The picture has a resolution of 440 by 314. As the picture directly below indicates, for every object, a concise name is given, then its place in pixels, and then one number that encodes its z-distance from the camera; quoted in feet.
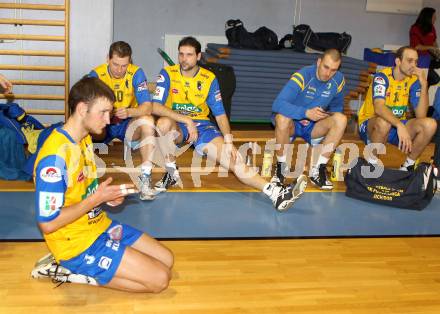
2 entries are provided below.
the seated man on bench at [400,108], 16.66
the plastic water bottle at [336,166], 17.12
